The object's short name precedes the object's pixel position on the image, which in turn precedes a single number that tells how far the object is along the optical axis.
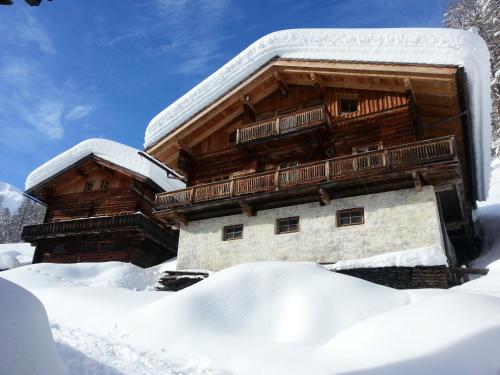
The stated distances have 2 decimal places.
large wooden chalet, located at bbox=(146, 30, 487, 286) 14.98
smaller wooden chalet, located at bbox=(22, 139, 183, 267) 26.17
